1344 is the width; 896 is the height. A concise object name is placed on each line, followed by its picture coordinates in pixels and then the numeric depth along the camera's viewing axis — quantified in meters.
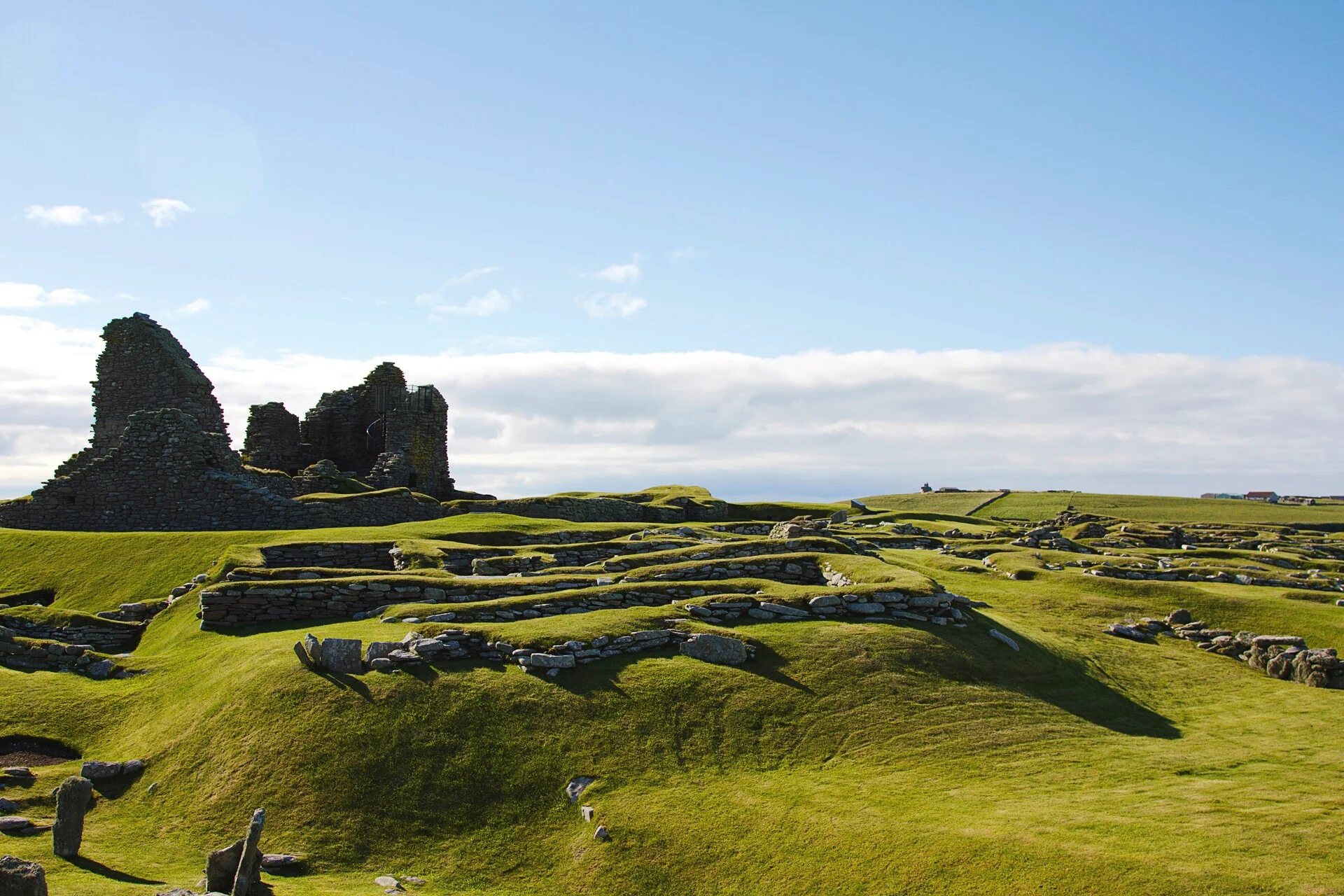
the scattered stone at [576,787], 14.66
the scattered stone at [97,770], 15.50
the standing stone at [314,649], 17.39
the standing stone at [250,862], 11.62
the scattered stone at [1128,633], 26.11
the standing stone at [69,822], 12.59
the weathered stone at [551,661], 17.67
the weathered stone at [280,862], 12.87
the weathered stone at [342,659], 17.28
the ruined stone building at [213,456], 38.94
